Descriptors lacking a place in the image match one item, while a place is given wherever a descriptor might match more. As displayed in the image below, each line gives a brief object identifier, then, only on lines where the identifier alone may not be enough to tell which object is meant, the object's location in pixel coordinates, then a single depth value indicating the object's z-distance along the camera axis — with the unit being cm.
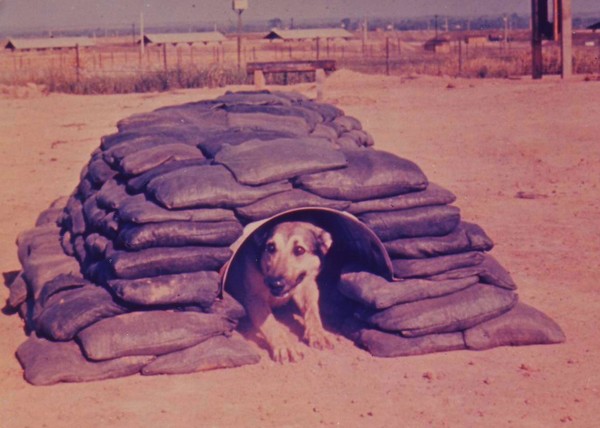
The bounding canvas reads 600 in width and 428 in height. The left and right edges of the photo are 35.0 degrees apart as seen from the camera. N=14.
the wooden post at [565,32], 2088
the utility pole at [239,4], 1742
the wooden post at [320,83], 1647
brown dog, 616
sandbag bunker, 575
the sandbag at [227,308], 600
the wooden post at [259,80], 1476
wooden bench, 1452
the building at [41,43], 6073
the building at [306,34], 6488
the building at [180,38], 6538
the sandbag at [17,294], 709
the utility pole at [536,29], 2177
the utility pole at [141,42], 5072
